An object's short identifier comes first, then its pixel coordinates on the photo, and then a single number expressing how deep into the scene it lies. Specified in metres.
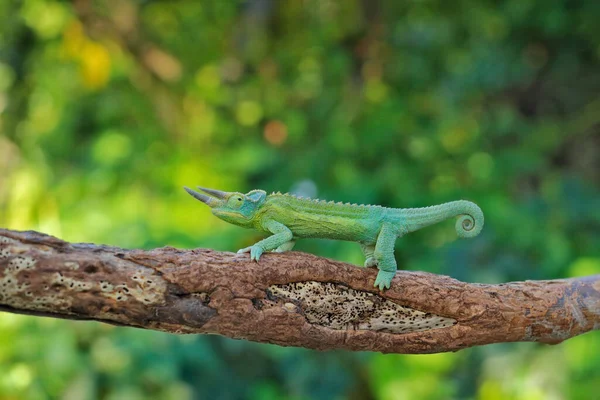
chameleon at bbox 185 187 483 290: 1.24
